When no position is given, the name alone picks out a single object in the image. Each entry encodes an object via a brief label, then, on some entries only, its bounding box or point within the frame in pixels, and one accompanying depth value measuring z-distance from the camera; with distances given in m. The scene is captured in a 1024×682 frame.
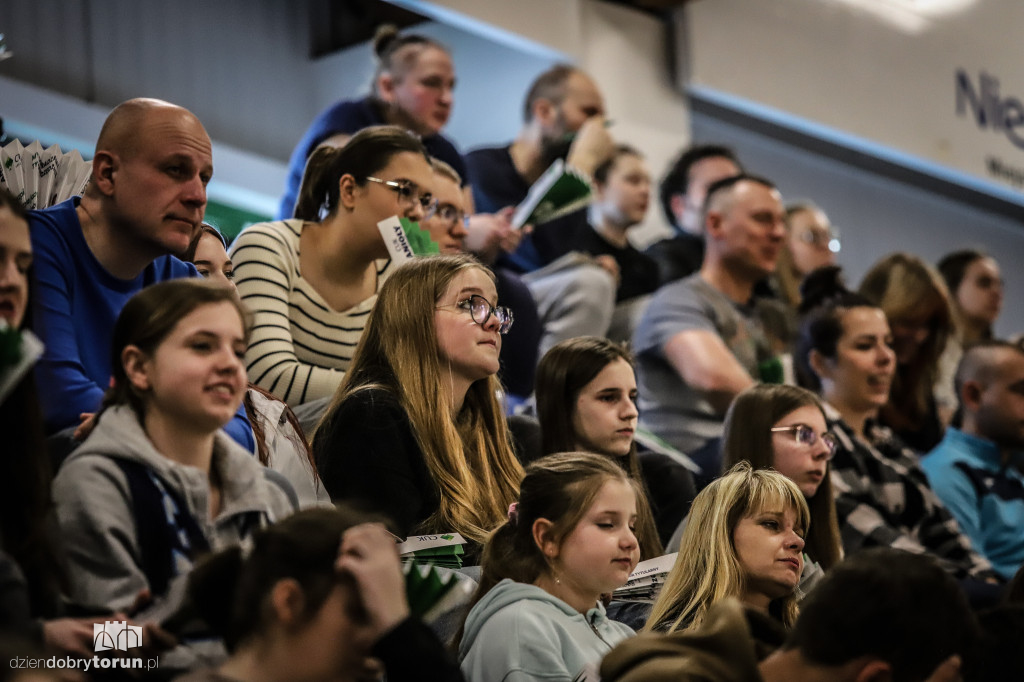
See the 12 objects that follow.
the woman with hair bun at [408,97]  8.32
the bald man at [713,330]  8.02
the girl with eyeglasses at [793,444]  6.49
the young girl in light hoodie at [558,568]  4.57
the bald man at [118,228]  4.71
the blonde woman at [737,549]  5.29
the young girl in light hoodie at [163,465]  3.59
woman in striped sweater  6.10
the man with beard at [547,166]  8.33
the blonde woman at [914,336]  9.62
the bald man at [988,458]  8.47
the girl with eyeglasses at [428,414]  5.08
